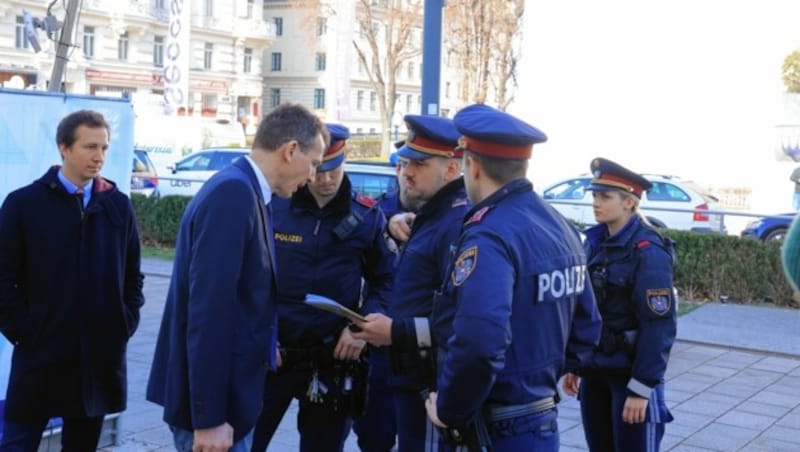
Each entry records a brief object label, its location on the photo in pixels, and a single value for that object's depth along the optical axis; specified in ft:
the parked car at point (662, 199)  60.54
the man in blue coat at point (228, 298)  11.74
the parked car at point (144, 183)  68.03
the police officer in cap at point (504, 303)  11.00
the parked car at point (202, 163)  76.43
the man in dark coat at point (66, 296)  15.10
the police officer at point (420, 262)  13.56
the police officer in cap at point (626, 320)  15.53
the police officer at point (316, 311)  16.21
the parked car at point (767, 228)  54.03
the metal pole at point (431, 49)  32.60
